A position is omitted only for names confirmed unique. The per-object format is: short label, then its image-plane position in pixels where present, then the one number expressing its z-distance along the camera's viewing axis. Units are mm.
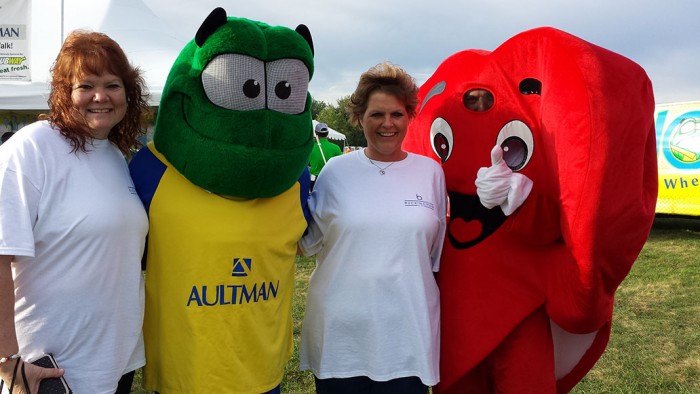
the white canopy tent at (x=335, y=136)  21366
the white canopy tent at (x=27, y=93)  6430
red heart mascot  1735
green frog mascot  1891
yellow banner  9344
